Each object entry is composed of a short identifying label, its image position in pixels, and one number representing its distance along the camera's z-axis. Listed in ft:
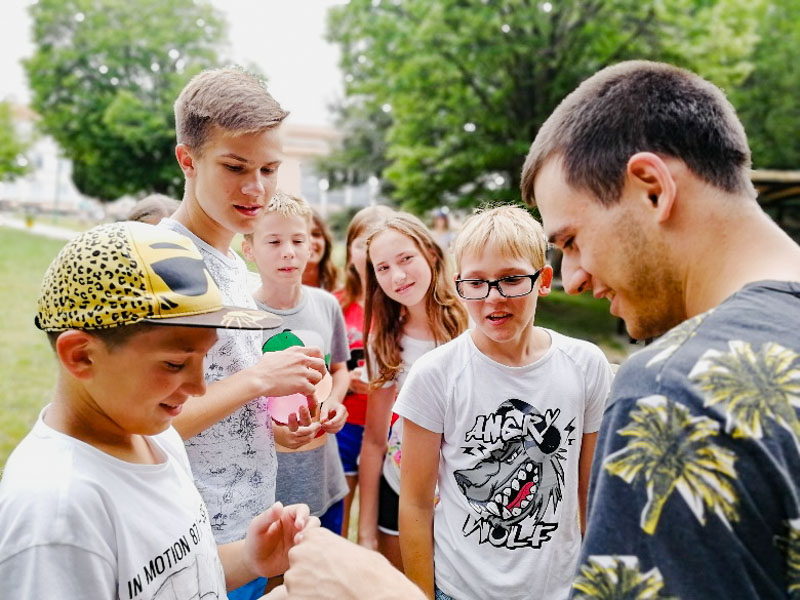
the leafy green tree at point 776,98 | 74.74
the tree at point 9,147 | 141.28
